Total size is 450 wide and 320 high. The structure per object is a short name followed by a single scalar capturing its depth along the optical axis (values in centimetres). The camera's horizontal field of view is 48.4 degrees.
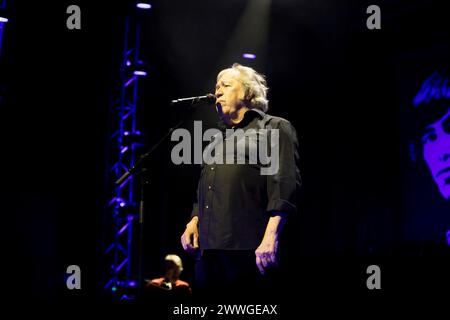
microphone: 288
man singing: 238
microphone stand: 331
